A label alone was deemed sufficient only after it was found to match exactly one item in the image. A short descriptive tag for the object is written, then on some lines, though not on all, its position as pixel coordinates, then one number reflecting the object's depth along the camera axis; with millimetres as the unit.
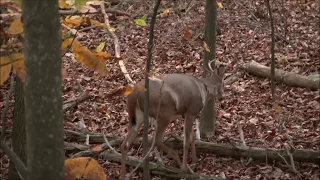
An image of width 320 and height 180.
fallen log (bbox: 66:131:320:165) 13875
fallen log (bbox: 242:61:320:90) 19484
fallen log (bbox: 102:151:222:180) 13359
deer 13875
